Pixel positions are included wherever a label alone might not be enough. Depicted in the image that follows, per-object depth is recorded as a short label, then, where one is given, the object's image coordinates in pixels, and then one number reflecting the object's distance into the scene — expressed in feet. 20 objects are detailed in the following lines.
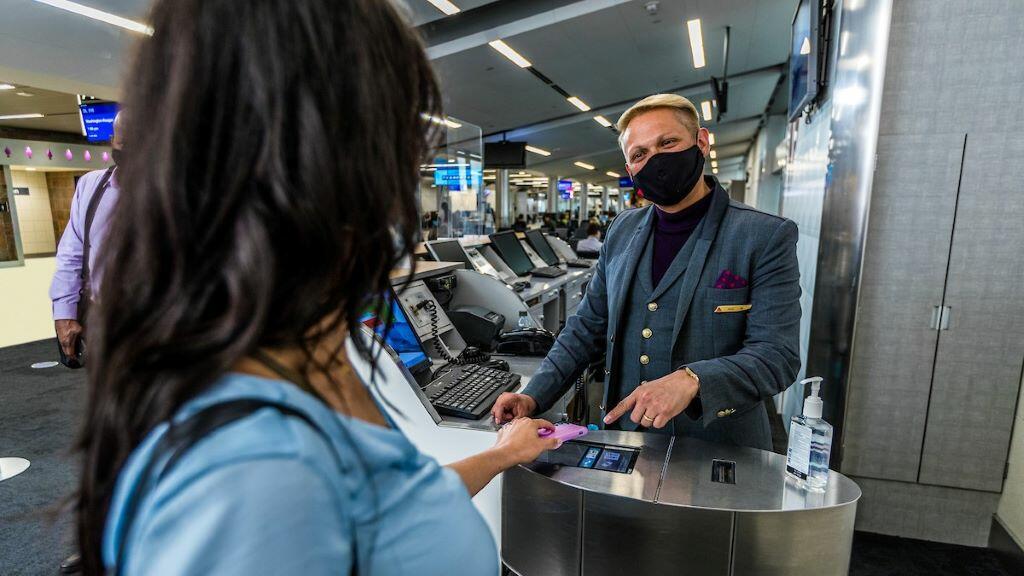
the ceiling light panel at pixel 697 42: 27.17
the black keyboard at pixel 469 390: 5.17
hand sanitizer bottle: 3.81
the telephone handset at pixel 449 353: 6.89
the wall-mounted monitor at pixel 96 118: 21.84
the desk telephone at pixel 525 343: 7.38
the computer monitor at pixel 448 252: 10.67
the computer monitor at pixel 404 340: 6.17
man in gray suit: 4.36
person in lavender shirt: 8.32
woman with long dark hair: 1.20
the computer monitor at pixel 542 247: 18.15
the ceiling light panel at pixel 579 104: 42.34
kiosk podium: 3.60
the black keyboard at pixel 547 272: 15.58
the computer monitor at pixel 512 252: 15.23
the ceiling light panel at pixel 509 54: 27.76
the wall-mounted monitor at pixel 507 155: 47.34
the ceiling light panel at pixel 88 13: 17.08
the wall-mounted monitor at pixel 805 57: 10.69
